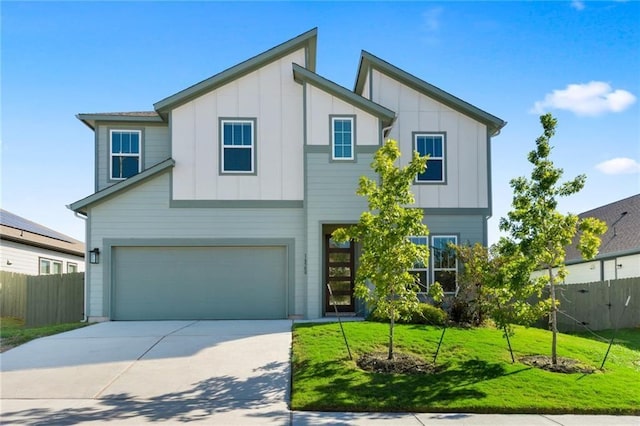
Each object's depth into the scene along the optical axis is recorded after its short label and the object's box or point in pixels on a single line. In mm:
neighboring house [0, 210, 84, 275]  21812
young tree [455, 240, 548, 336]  10930
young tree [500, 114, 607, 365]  11062
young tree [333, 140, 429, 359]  10781
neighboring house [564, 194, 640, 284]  20266
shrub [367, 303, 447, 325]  14000
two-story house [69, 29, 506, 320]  15734
